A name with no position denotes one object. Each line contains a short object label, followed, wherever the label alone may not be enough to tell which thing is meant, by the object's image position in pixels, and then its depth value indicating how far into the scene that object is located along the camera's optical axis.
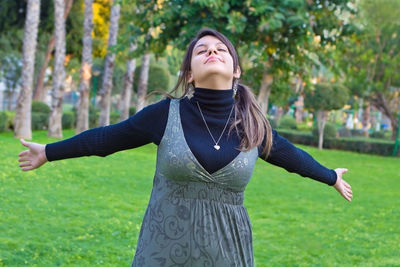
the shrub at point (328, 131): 29.11
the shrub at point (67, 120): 27.44
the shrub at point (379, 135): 37.47
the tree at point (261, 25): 12.46
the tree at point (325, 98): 26.64
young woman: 2.77
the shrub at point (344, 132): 36.26
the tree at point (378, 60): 27.69
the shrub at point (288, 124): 38.09
